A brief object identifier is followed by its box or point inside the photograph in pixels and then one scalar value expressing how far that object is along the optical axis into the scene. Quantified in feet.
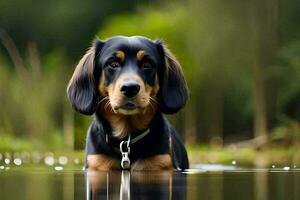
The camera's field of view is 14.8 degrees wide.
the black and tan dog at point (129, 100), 23.77
